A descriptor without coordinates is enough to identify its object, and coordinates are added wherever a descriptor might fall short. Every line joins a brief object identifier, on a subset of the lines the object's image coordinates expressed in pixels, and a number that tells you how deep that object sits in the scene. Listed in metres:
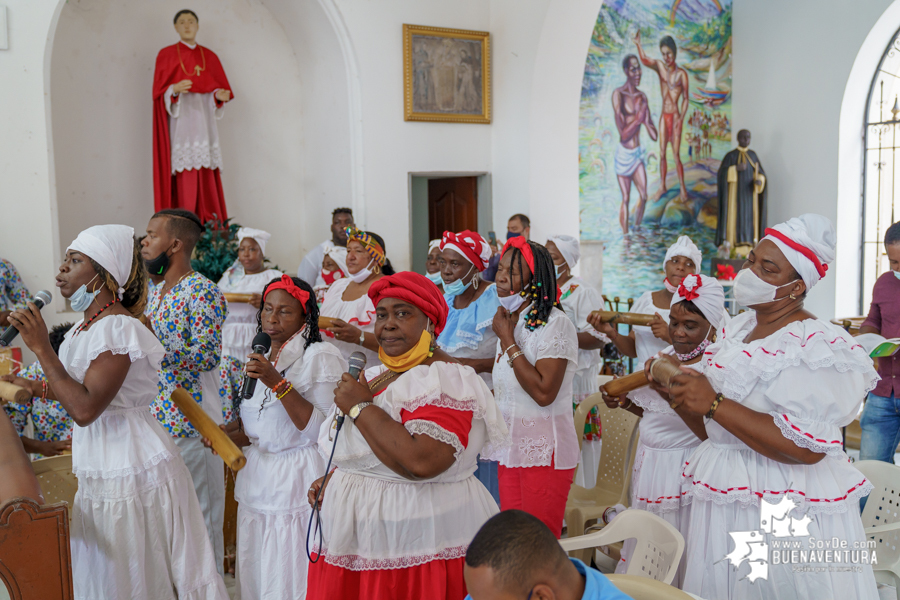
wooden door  8.89
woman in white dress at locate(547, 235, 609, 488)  4.99
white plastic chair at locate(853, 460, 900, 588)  2.85
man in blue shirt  1.49
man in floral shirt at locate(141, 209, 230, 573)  3.45
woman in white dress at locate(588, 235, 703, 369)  4.52
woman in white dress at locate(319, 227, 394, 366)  4.59
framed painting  8.05
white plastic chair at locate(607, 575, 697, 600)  1.95
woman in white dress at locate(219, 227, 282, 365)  5.92
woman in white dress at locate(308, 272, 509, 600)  2.04
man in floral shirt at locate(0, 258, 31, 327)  5.75
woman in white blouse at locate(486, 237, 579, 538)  3.13
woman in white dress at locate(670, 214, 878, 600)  2.17
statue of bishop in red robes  7.60
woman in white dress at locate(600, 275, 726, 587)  3.09
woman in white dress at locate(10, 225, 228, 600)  2.64
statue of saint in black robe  11.31
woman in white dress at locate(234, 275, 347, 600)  3.02
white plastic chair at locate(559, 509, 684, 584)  2.39
